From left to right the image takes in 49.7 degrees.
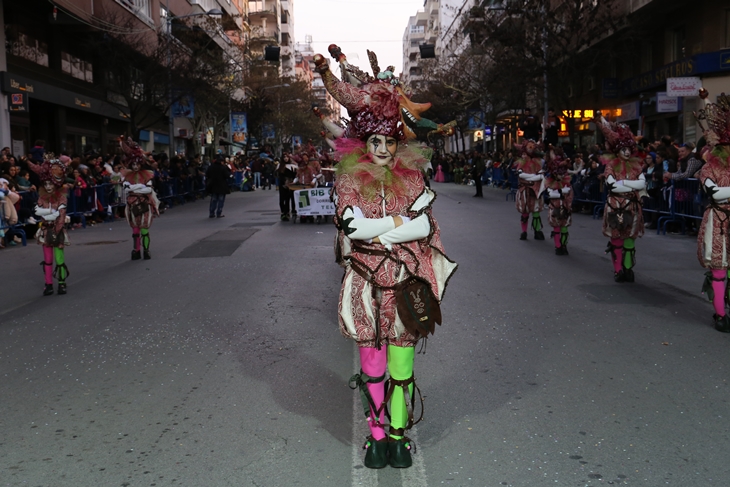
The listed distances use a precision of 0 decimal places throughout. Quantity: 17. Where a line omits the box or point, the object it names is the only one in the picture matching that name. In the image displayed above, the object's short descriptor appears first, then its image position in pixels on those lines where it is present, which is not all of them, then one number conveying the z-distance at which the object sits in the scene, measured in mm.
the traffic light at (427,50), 32531
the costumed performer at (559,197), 13125
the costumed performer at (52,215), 10062
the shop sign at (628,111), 32472
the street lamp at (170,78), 33656
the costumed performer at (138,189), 12664
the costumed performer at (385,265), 4105
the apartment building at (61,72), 25562
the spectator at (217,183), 22688
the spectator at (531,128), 17484
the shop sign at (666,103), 21281
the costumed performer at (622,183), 9672
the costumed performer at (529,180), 14328
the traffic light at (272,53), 30156
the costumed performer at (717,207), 7262
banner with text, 20250
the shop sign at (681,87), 18781
